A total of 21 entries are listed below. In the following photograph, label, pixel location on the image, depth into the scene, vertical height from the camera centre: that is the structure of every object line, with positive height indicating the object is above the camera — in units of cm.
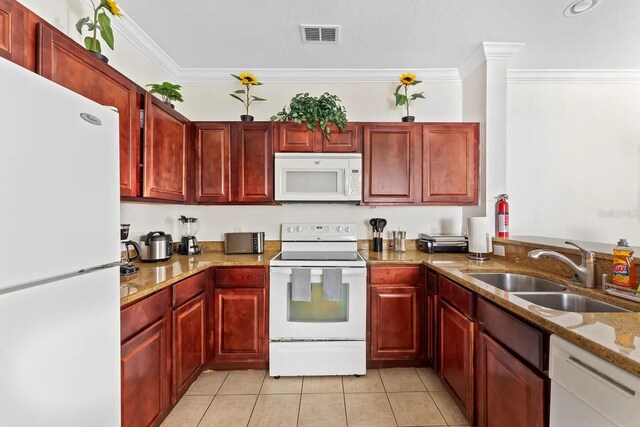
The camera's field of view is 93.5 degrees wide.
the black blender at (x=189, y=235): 268 -23
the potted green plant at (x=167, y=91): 222 +89
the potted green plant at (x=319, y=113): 264 +86
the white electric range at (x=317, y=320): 229 -84
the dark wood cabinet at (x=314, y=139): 268 +64
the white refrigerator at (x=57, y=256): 73 -13
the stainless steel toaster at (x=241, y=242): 277 -29
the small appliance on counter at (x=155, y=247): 223 -27
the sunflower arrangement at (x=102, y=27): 160 +99
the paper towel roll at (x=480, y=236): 238 -19
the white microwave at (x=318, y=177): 262 +30
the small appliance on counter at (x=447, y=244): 272 -30
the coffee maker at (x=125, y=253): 178 -29
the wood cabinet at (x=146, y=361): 140 -77
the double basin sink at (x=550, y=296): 141 -44
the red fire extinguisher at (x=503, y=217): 253 -5
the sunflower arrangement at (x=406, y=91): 275 +118
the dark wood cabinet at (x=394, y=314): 238 -81
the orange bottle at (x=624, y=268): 136 -25
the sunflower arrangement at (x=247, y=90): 274 +117
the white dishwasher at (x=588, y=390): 81 -53
